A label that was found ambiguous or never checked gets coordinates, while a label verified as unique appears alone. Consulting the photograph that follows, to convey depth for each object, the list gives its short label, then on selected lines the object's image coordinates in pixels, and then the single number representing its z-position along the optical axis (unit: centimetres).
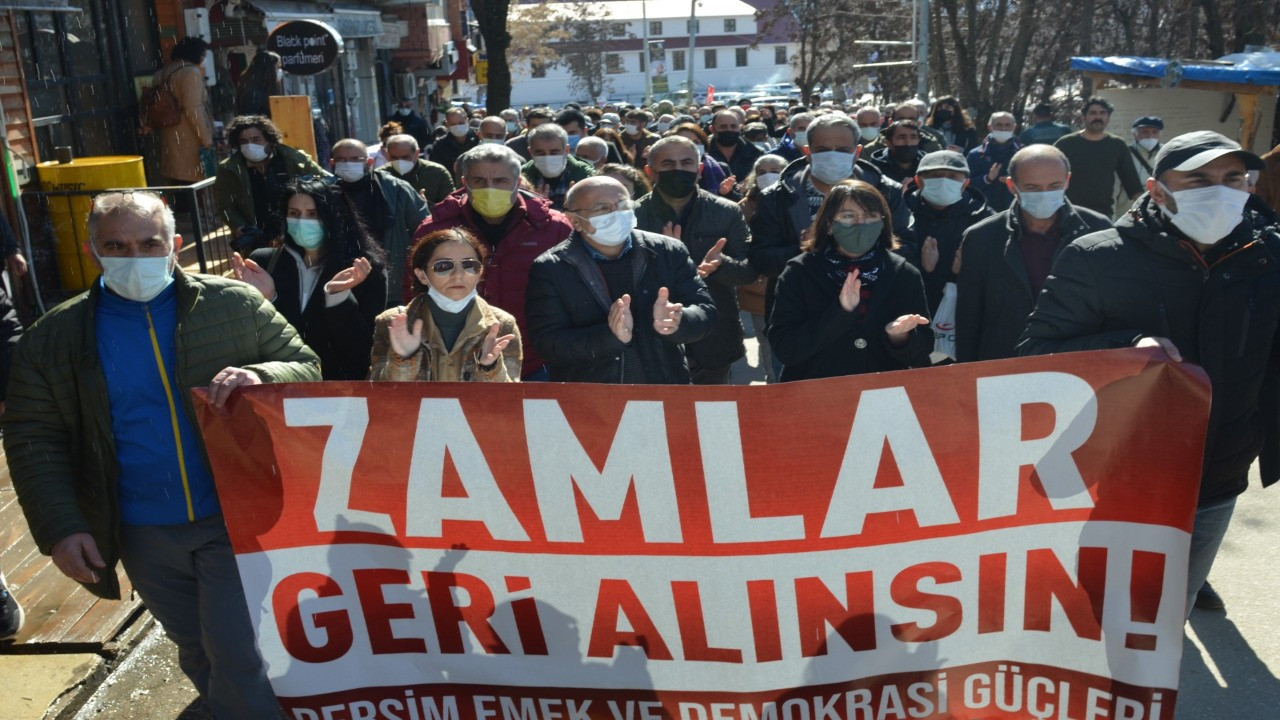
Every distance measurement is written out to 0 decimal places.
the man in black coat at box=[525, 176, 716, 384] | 475
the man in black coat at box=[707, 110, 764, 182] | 1221
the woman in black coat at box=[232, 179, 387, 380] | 518
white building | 9169
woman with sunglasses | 437
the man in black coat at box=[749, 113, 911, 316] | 665
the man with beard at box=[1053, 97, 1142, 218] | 1039
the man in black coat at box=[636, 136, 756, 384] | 650
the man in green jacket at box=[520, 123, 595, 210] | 844
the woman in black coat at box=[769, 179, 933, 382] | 479
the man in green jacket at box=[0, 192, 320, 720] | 351
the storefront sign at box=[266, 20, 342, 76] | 1510
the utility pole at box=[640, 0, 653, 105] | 5774
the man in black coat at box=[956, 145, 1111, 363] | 524
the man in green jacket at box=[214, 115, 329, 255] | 772
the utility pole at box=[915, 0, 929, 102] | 2516
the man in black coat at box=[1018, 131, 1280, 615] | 369
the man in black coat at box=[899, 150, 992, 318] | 654
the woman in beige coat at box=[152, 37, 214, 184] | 1172
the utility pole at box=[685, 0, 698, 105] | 5516
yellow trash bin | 1013
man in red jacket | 575
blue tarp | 1541
